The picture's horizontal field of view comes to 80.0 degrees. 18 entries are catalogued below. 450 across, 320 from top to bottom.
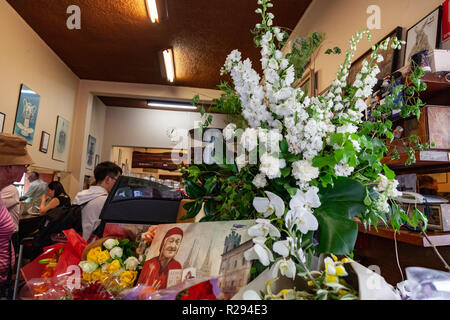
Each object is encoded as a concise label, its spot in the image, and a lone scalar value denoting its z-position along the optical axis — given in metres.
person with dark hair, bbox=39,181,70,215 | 3.74
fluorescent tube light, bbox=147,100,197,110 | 5.70
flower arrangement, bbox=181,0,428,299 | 0.48
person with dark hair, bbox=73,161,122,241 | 1.93
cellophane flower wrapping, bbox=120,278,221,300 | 0.41
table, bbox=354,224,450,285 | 1.06
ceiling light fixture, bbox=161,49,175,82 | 3.74
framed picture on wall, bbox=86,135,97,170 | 5.38
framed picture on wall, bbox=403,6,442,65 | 1.29
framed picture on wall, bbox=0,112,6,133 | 2.93
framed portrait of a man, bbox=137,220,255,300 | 0.45
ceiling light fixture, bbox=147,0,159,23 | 2.63
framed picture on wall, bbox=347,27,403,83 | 1.56
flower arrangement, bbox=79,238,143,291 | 0.59
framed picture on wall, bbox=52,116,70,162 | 4.27
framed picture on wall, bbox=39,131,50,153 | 3.84
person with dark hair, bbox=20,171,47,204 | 4.24
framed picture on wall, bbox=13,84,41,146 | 3.26
